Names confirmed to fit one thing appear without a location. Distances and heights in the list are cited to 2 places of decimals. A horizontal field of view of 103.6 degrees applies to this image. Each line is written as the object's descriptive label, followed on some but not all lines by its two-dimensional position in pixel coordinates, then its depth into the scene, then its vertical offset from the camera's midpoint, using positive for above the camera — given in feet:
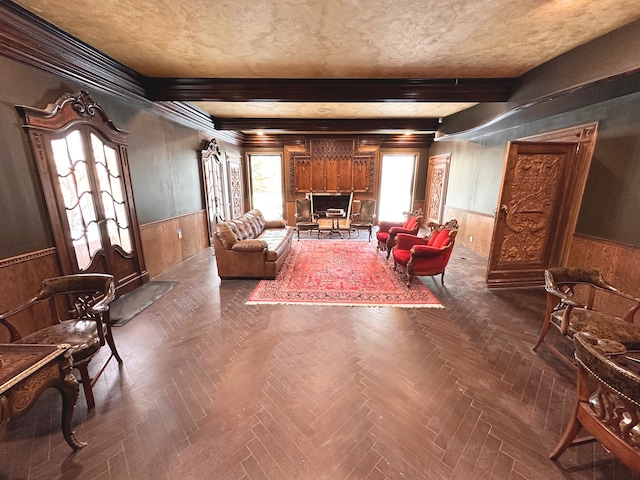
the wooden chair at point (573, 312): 6.52 -3.61
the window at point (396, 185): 28.32 -0.68
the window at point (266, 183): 29.48 -0.53
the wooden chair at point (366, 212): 24.07 -3.11
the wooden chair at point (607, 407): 3.58 -3.71
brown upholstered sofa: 13.23 -4.01
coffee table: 23.17 -3.88
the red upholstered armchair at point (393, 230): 16.37 -3.37
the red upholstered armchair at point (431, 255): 12.32 -3.78
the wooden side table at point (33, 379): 3.70 -3.18
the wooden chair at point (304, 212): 25.14 -3.24
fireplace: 27.84 -2.45
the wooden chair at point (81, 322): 5.84 -3.69
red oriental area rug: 11.34 -5.28
